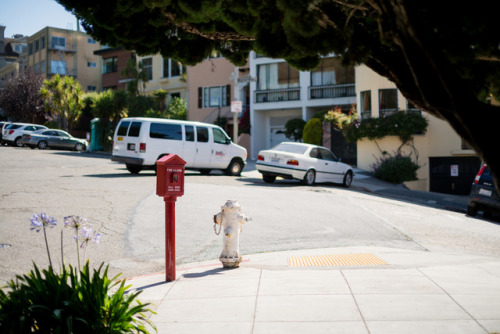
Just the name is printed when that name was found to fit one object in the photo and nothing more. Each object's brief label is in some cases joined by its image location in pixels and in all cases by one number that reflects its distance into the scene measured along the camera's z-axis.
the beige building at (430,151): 25.06
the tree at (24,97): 55.34
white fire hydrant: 7.70
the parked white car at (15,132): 35.91
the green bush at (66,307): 4.07
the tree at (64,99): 47.12
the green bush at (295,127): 34.34
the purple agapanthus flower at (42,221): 4.82
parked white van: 18.98
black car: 14.13
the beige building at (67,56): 65.56
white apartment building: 34.62
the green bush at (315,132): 31.27
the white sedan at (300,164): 19.09
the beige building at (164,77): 45.08
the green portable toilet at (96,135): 39.91
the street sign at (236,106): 26.01
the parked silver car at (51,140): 35.41
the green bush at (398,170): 24.00
